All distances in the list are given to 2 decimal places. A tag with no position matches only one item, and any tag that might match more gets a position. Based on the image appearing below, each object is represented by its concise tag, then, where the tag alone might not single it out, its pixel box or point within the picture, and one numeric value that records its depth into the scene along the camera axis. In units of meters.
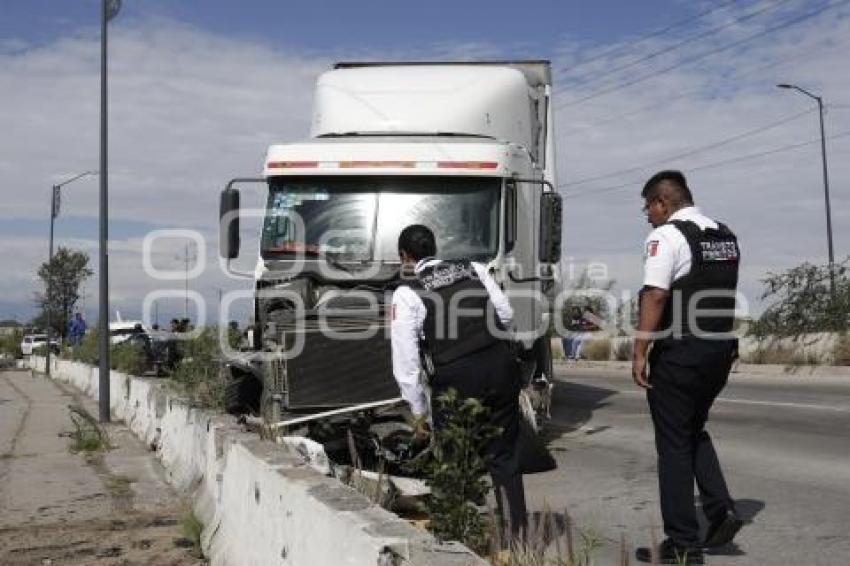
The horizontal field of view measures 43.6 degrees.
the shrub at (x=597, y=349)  30.50
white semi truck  7.91
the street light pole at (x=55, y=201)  37.20
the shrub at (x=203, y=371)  9.69
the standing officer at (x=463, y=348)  5.41
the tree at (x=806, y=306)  21.89
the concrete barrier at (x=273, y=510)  3.66
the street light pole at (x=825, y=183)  30.53
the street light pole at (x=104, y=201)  16.81
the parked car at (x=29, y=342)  70.38
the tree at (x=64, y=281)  63.38
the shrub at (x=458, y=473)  4.45
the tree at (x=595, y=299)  34.43
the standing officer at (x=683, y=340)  5.35
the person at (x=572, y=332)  32.31
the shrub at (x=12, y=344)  74.06
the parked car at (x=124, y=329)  32.34
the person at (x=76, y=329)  37.43
